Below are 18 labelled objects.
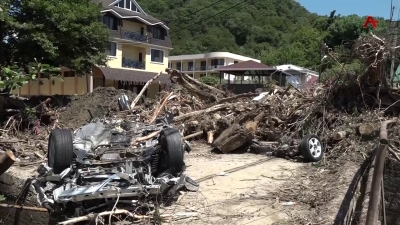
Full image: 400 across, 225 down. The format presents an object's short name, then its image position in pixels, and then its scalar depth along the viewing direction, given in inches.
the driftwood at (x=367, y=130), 327.4
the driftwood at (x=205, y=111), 492.1
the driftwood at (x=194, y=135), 450.8
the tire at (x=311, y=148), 333.7
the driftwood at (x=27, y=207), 244.3
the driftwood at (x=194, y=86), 557.9
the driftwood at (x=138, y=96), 559.4
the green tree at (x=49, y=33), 567.8
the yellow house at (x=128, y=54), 1314.0
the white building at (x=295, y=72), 1085.8
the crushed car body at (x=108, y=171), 217.0
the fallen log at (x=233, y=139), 398.6
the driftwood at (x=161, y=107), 484.9
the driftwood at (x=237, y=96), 525.0
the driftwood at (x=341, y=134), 347.6
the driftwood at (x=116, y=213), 208.4
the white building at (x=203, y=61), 2434.8
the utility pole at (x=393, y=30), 331.6
